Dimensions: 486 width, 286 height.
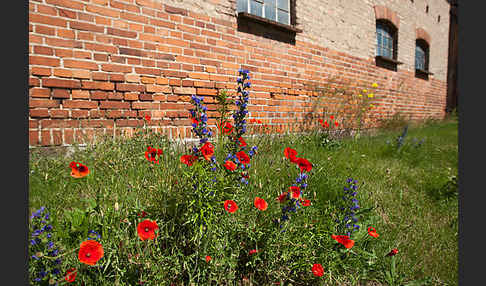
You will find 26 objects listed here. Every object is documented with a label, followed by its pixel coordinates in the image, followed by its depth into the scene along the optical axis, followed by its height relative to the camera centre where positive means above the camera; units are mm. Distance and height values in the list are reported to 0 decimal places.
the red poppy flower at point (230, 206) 1053 -348
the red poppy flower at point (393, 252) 1316 -665
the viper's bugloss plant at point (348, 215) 1354 -506
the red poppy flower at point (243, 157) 1203 -157
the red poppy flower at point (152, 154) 1388 -171
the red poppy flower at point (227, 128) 1353 -20
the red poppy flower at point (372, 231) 1287 -556
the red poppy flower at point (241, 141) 1308 -87
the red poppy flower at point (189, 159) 1128 -160
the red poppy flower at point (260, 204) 1111 -356
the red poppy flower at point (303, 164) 1215 -188
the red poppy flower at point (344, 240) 1160 -531
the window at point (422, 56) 8663 +2558
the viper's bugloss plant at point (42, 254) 939 -520
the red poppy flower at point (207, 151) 1070 -115
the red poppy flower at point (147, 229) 925 -397
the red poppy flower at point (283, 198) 1194 -350
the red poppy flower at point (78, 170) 1146 -223
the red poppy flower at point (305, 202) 1233 -386
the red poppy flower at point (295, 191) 1146 -303
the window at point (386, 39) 6743 +2463
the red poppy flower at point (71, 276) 891 -562
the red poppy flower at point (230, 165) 1086 -178
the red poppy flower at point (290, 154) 1236 -143
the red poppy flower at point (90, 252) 850 -451
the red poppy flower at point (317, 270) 1080 -631
